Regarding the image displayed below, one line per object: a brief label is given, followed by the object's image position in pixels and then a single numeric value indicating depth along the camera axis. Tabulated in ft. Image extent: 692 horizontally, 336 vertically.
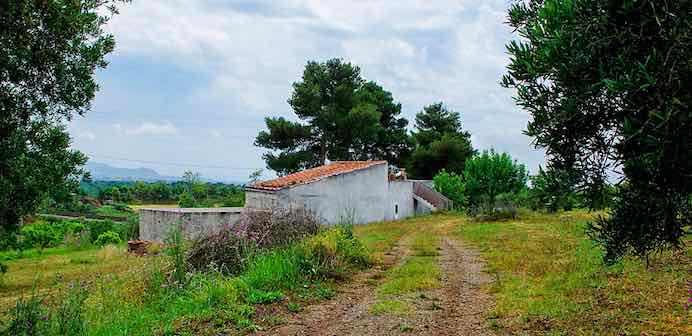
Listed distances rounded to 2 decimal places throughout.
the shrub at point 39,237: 107.14
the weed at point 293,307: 30.58
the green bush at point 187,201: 148.85
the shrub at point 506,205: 119.14
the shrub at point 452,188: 161.68
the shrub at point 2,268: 54.24
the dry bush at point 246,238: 41.24
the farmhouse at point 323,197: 87.76
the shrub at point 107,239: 110.73
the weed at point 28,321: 23.12
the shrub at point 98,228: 114.48
